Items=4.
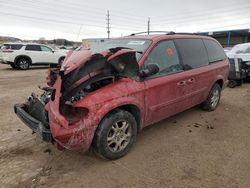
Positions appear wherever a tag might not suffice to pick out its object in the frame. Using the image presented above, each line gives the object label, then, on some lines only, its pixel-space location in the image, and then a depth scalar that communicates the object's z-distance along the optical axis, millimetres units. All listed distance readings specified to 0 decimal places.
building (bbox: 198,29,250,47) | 29700
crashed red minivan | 2973
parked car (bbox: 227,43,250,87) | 8805
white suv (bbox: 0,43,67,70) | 14695
